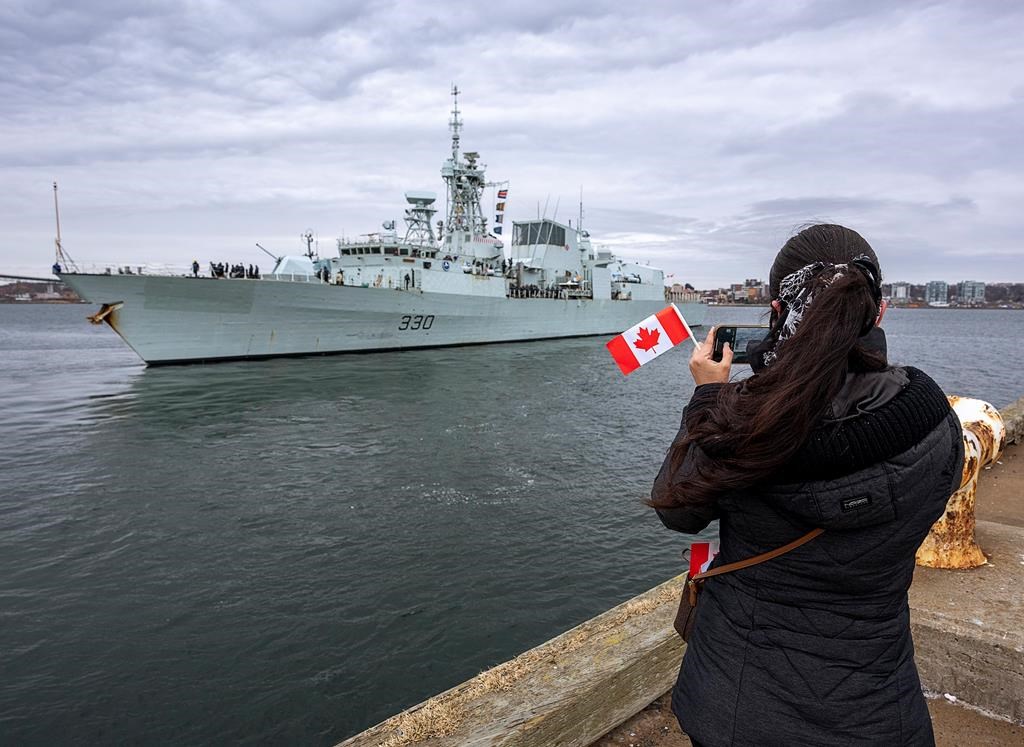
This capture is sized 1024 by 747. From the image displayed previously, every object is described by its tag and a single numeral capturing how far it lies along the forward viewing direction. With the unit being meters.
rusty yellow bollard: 3.39
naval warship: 23.94
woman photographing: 1.22
